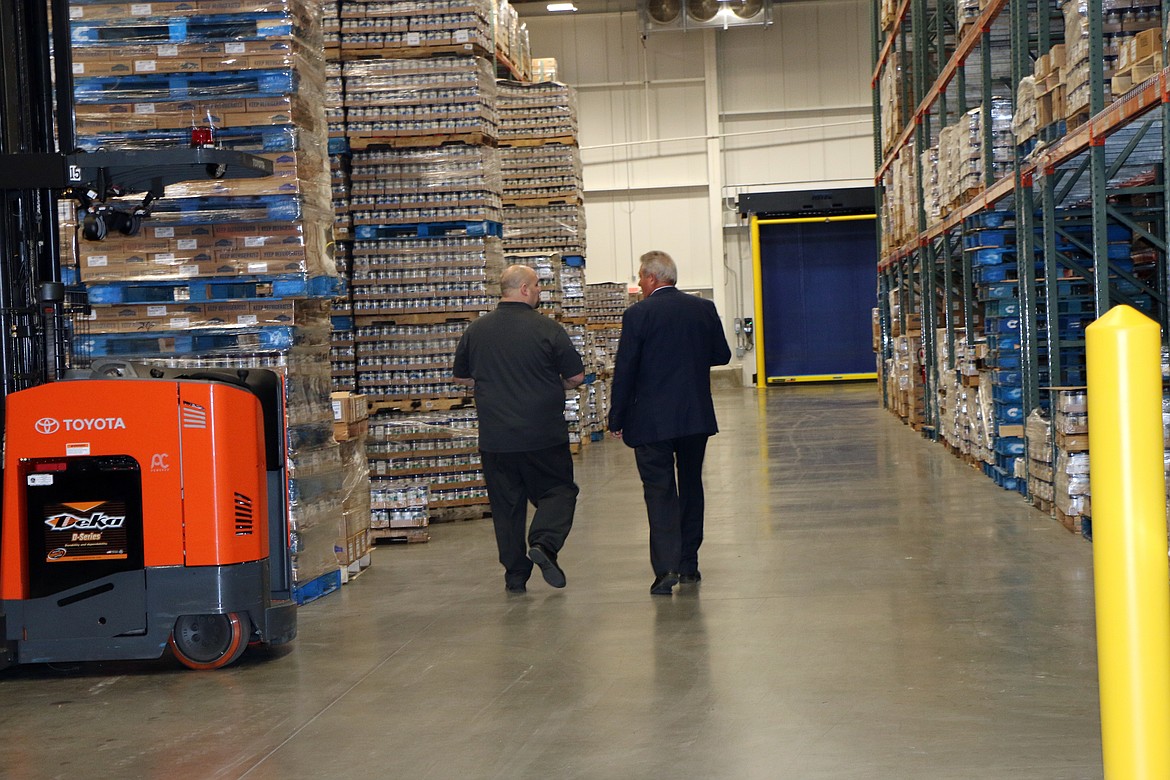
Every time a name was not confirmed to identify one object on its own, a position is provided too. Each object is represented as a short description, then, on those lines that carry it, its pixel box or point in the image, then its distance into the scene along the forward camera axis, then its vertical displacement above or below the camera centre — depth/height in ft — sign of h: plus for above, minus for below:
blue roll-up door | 92.22 +2.64
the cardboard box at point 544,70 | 59.00 +12.64
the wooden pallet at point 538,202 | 52.90 +5.81
